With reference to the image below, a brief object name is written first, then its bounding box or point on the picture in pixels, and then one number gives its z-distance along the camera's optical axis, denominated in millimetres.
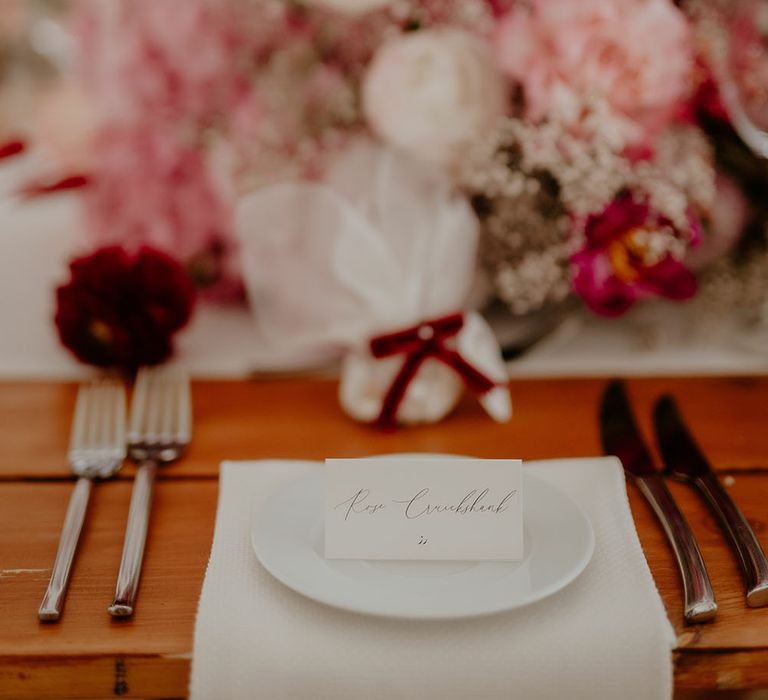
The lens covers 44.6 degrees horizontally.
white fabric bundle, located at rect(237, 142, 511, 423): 897
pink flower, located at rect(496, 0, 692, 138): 906
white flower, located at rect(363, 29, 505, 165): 956
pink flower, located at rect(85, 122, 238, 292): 1093
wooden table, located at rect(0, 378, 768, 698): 573
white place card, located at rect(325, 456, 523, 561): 612
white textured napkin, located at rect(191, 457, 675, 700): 556
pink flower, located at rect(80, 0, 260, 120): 1040
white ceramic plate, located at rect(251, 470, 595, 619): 562
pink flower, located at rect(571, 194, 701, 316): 922
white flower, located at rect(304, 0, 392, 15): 925
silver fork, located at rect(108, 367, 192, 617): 625
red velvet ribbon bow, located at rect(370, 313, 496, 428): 881
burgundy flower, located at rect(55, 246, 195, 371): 958
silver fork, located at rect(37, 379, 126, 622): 619
